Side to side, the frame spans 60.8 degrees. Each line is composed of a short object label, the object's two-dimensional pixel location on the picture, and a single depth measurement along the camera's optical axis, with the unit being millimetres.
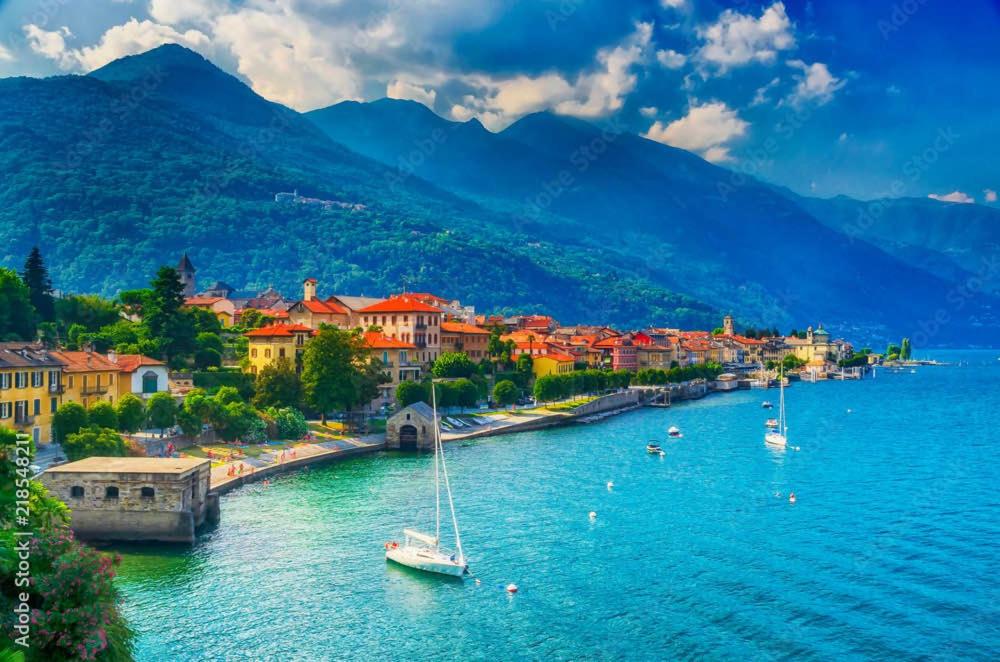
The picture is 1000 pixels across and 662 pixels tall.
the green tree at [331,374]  90438
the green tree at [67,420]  62281
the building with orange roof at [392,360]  111188
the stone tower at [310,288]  153512
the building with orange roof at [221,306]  147875
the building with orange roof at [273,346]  102438
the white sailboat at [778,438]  100562
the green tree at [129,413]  68938
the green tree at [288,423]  84625
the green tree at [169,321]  97875
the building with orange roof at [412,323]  127625
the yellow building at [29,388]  59469
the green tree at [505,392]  121062
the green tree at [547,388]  129125
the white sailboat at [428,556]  46719
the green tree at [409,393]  104812
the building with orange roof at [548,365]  146125
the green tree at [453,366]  121062
